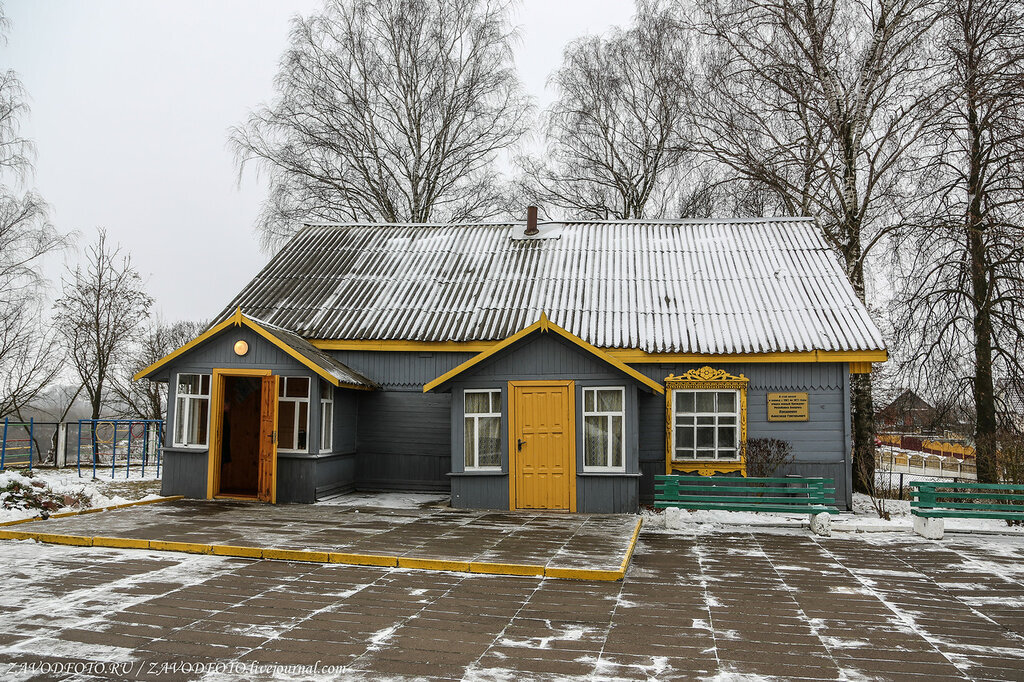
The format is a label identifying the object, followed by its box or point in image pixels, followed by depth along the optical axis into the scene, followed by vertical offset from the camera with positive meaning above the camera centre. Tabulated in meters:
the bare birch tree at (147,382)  28.39 +0.73
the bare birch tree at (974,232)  16.11 +4.14
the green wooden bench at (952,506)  10.77 -1.60
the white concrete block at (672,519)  11.27 -1.89
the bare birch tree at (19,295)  18.91 +3.19
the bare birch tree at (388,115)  24.69 +10.23
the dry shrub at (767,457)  13.11 -1.03
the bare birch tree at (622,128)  24.66 +10.12
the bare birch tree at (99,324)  25.41 +2.67
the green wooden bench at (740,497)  11.26 -1.58
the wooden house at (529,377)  12.54 +0.43
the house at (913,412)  18.44 -0.25
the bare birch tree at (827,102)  17.75 +8.07
